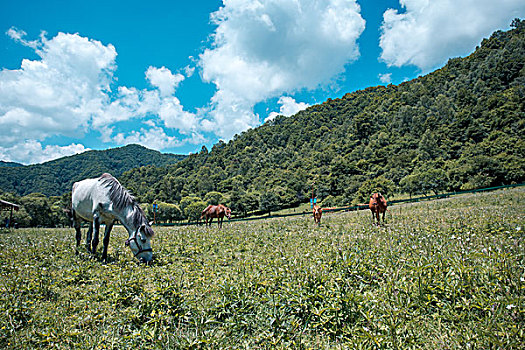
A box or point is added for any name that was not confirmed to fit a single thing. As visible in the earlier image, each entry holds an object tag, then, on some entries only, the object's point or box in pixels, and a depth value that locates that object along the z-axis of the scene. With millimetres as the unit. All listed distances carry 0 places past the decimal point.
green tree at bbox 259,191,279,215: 94000
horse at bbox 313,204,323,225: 19242
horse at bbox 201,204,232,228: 22078
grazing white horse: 9539
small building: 25153
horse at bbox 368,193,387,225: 15836
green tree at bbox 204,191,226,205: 111375
